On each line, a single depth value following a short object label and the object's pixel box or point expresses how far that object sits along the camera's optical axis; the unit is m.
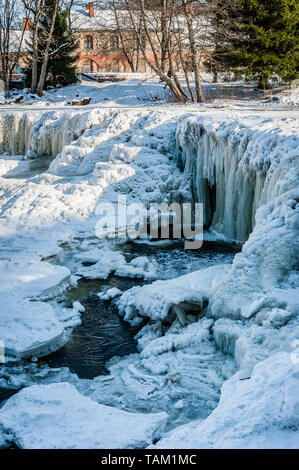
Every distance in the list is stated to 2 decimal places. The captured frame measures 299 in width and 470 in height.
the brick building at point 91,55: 38.91
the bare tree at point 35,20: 22.78
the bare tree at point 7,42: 25.70
